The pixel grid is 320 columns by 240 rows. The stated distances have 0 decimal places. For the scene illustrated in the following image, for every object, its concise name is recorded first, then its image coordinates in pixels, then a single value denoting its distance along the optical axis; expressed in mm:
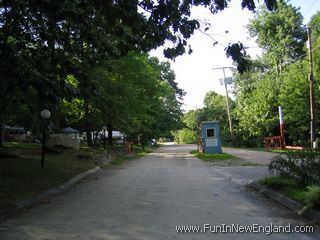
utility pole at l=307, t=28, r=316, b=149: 22819
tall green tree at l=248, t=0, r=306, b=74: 41361
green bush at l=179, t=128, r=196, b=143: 77156
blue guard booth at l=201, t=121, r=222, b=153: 24221
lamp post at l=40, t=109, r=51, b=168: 11263
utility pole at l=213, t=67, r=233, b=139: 41290
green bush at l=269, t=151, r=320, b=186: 7368
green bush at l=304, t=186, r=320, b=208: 6028
